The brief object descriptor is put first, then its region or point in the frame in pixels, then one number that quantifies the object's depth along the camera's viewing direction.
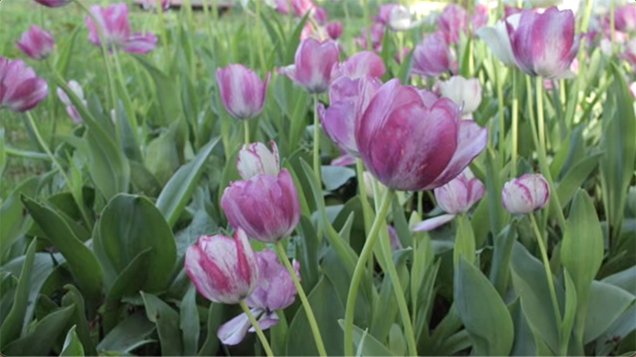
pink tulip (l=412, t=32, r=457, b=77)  1.25
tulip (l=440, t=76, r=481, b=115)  1.05
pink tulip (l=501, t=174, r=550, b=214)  0.76
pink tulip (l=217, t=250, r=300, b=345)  0.64
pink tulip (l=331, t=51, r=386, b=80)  0.76
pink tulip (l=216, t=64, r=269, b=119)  0.90
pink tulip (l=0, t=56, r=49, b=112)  0.96
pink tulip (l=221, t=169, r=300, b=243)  0.54
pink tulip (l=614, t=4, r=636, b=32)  1.91
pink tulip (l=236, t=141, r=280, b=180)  0.64
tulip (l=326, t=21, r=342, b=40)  1.92
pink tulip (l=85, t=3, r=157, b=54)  1.40
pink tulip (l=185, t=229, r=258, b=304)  0.53
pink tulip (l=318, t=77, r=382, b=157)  0.51
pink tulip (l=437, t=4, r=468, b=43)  1.99
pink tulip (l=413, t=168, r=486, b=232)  0.80
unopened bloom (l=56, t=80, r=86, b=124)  1.44
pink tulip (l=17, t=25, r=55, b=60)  1.49
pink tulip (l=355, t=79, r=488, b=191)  0.46
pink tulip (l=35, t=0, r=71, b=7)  1.02
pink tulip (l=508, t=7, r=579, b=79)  0.75
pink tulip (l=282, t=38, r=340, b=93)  0.85
